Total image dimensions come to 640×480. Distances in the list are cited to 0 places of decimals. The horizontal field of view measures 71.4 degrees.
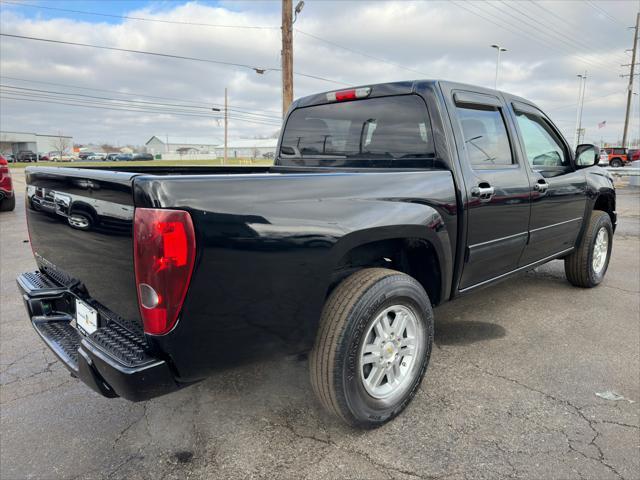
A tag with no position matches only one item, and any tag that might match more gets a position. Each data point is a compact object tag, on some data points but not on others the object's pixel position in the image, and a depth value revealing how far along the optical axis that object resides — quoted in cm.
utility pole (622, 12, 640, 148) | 3994
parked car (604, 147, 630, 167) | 3306
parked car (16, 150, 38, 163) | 6328
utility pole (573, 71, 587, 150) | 3490
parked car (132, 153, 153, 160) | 6414
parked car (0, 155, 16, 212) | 942
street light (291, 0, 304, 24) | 1356
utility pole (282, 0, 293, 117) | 1358
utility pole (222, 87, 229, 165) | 5645
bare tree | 8477
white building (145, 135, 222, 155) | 11114
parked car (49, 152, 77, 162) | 6694
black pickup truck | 173
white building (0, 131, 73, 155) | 8498
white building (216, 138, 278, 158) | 10333
